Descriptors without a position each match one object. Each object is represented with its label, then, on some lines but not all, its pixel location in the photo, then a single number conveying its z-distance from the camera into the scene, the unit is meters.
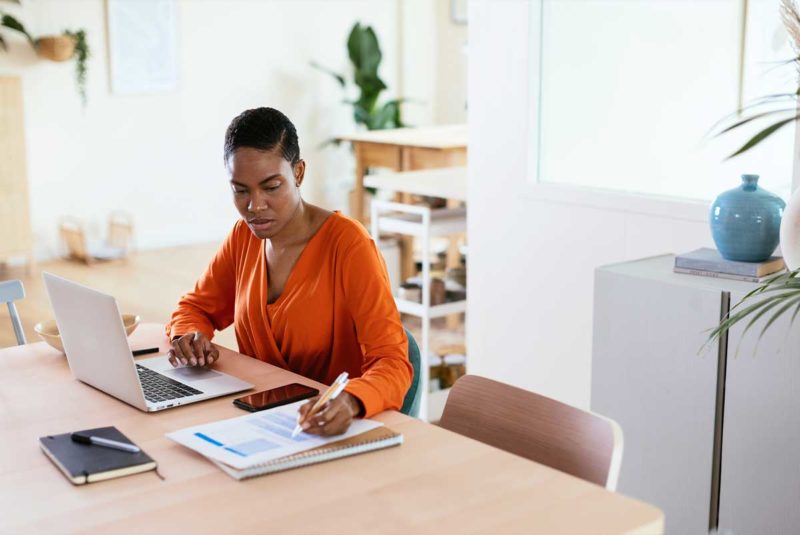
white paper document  1.48
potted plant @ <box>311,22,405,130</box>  7.21
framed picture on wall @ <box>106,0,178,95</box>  6.48
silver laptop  1.70
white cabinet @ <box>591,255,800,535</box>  2.21
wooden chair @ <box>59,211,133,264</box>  6.24
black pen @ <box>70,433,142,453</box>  1.52
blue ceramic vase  2.35
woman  1.95
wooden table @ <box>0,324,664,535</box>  1.28
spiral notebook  1.44
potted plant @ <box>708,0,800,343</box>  1.76
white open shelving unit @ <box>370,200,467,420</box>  3.85
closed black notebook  1.44
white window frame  2.86
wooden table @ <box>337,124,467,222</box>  5.50
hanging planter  6.06
